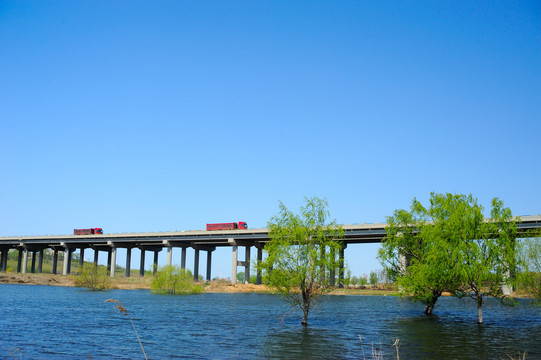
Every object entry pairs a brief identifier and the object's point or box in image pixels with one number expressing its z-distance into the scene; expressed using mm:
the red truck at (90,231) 166125
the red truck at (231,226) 142500
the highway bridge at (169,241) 127312
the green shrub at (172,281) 108312
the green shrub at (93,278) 115688
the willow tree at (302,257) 42531
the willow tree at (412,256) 52938
